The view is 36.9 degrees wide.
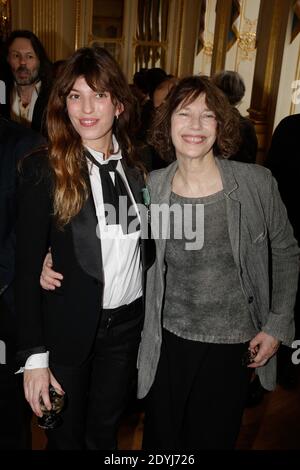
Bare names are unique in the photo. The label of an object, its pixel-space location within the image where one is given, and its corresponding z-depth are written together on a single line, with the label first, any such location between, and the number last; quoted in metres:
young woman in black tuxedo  1.38
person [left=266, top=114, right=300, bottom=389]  2.39
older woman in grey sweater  1.51
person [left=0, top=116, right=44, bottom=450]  1.45
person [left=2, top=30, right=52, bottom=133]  3.38
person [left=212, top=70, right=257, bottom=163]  3.04
